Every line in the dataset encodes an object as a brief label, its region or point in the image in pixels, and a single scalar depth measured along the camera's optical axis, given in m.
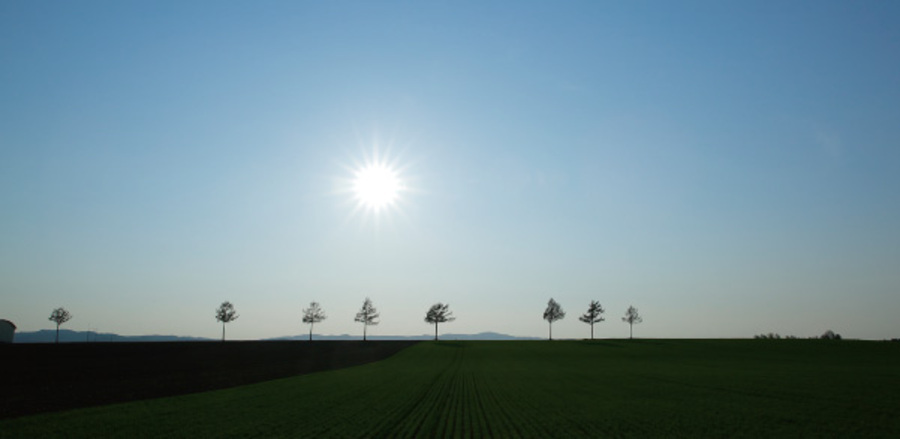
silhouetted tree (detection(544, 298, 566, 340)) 147.38
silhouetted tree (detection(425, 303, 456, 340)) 149.62
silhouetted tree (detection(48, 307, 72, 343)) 148.25
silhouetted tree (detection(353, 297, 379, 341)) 146.50
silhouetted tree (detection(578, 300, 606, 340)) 139.50
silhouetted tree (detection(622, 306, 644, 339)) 143.25
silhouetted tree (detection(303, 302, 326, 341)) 149.75
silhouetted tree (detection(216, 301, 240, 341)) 139.25
